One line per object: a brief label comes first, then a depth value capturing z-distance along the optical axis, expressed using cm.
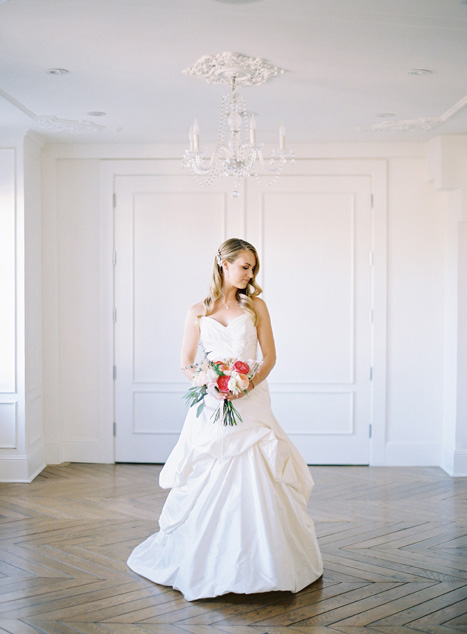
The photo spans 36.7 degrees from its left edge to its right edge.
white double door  613
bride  341
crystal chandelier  378
